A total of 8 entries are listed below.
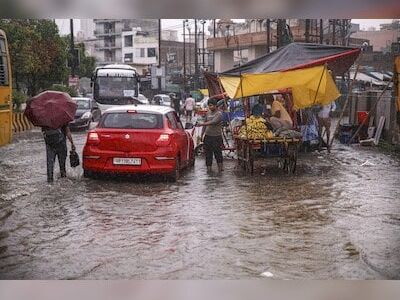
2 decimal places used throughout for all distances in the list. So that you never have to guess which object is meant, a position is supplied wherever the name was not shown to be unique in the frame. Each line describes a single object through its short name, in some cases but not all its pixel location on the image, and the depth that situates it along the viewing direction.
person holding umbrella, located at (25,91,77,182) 8.76
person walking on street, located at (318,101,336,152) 13.98
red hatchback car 9.29
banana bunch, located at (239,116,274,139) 10.30
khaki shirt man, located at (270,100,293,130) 10.61
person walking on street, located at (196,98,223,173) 10.48
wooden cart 10.23
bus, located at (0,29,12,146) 8.98
